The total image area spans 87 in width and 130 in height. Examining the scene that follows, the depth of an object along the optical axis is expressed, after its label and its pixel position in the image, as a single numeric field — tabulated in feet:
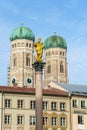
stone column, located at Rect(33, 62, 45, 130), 187.21
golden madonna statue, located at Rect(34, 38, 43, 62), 193.47
